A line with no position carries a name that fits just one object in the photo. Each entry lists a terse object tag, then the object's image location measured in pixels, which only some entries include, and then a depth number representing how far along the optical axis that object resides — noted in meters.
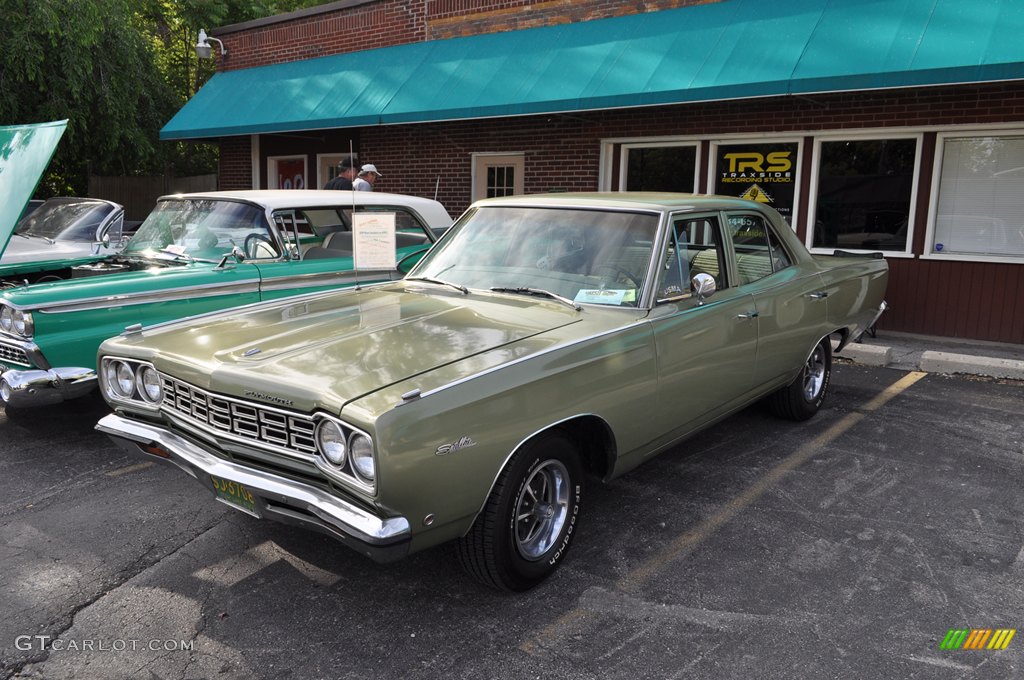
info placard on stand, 5.57
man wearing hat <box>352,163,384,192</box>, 9.52
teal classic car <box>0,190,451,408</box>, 5.10
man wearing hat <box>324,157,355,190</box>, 9.77
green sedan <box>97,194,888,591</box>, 2.97
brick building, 8.29
